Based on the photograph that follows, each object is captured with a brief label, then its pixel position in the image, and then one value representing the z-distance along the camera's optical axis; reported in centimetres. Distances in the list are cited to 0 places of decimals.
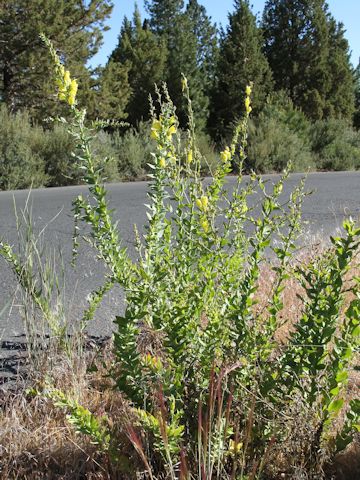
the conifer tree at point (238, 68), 3008
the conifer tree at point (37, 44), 2183
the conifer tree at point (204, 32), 3994
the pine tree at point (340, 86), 3525
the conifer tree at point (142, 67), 3188
